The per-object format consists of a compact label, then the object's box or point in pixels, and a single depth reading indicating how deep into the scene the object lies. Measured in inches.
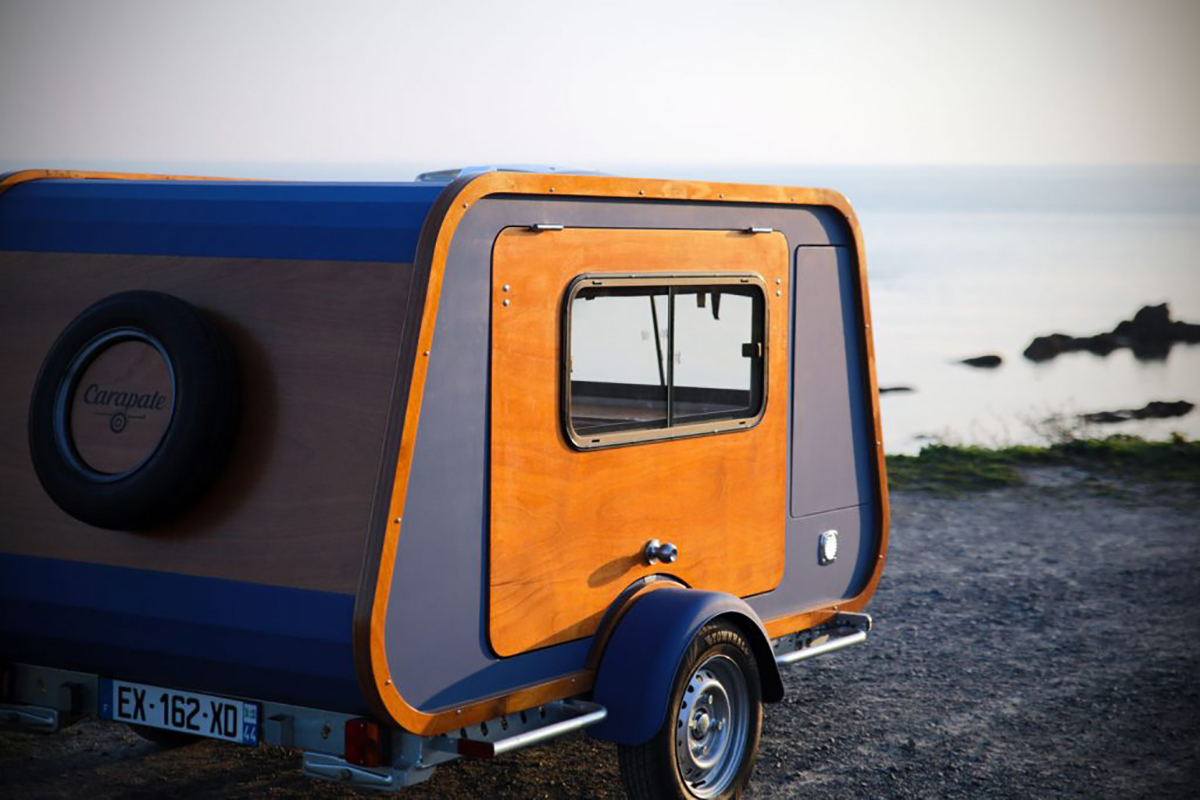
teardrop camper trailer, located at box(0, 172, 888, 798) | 193.5
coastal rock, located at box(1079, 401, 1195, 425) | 620.7
